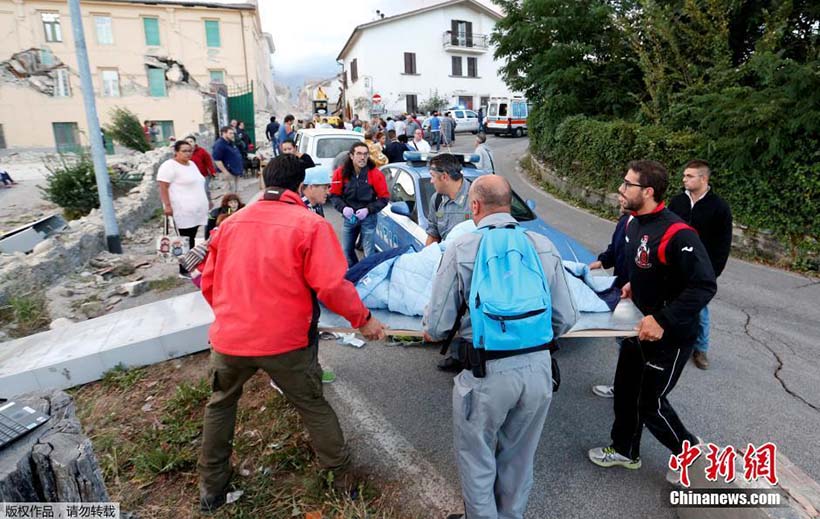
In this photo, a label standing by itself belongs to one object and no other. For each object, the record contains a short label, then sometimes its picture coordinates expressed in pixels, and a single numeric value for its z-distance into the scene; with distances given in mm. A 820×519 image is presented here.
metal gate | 22625
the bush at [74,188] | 10430
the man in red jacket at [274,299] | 2459
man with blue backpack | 2113
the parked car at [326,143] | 11883
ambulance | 27906
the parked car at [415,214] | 5348
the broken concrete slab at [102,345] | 3953
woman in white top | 6238
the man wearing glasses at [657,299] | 2492
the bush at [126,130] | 19125
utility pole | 7070
